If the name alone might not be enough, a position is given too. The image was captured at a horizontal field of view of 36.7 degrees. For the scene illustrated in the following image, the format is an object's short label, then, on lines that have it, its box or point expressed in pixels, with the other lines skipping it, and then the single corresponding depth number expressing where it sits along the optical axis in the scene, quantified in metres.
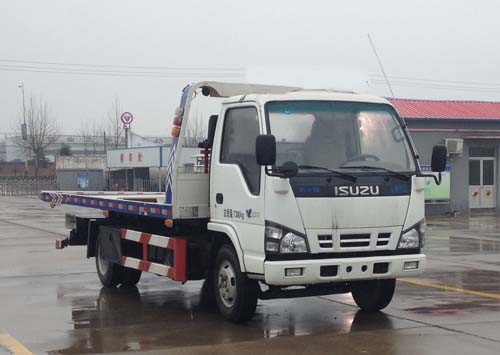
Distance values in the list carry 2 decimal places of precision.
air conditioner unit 30.33
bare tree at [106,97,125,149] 69.88
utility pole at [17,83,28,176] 67.17
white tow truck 7.84
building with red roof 30.28
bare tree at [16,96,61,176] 68.44
